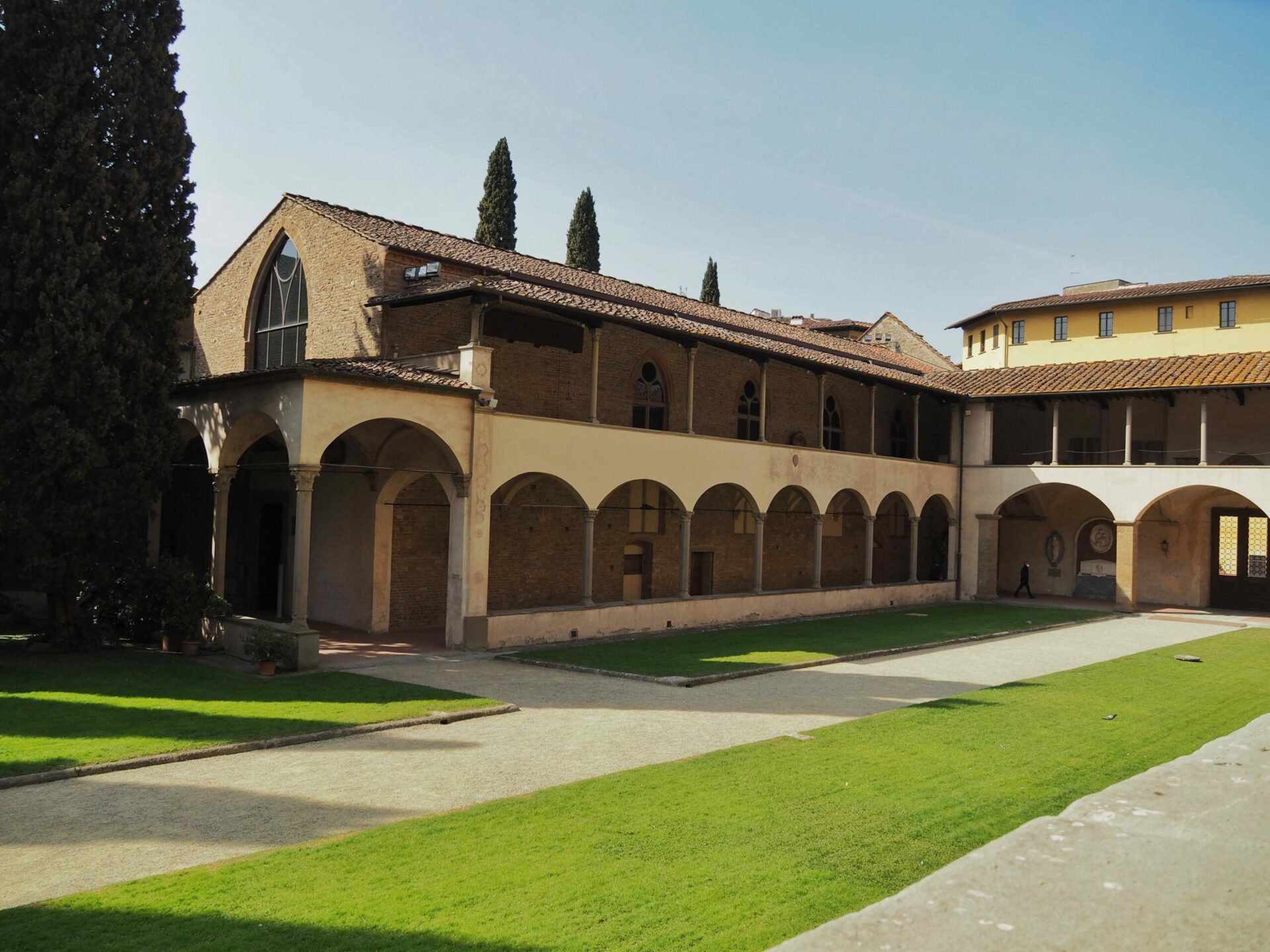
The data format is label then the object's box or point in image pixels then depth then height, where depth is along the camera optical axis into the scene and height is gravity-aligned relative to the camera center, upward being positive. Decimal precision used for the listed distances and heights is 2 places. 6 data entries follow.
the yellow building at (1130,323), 30.28 +6.72
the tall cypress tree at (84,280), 13.77 +3.08
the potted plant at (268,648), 13.83 -2.01
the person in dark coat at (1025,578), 30.97 -1.61
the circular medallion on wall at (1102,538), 31.00 -0.32
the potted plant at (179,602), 15.27 -1.59
